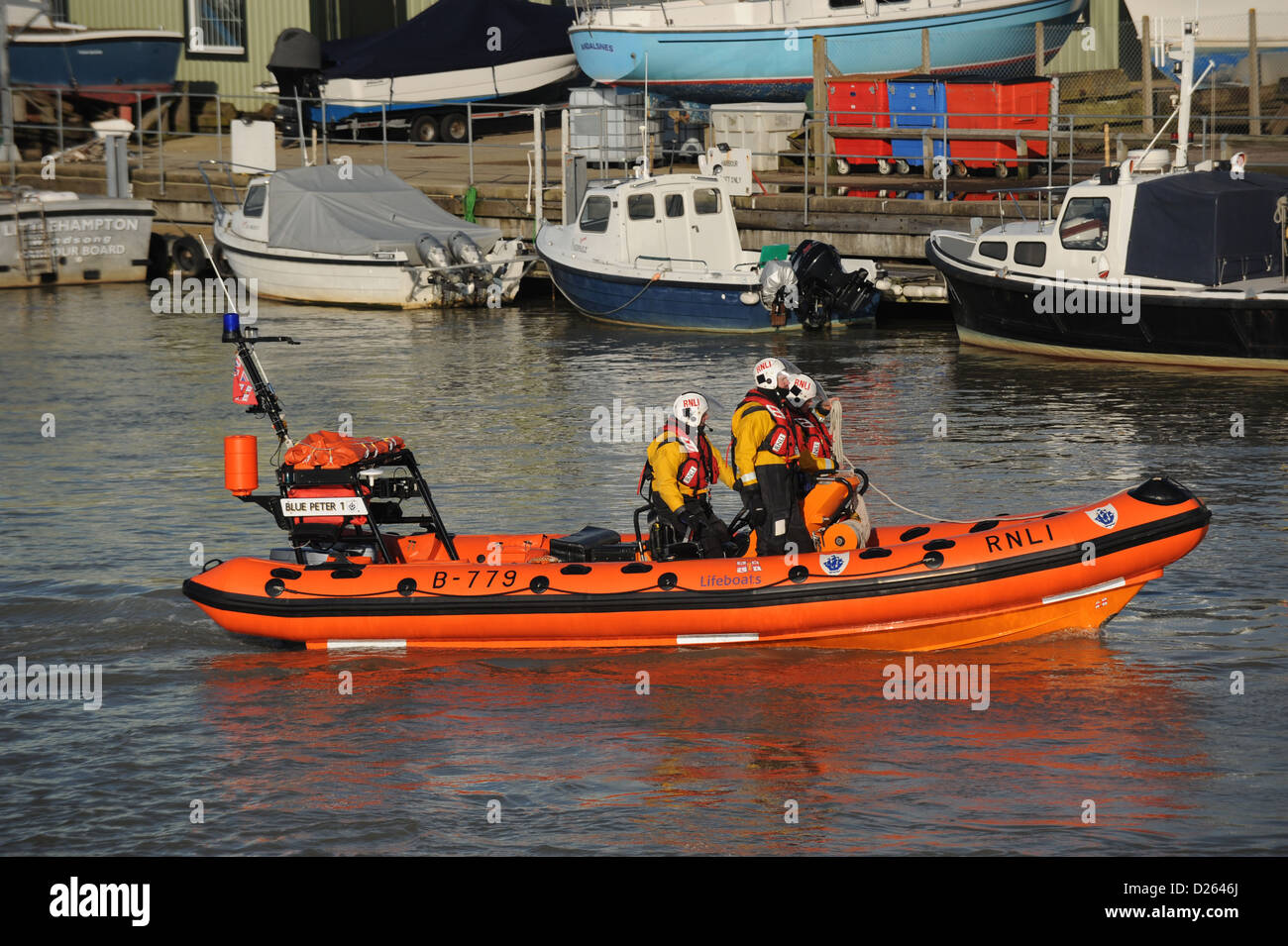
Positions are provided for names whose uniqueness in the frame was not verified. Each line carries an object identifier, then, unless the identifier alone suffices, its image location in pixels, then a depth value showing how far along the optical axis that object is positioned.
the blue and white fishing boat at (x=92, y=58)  32.22
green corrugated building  33.28
